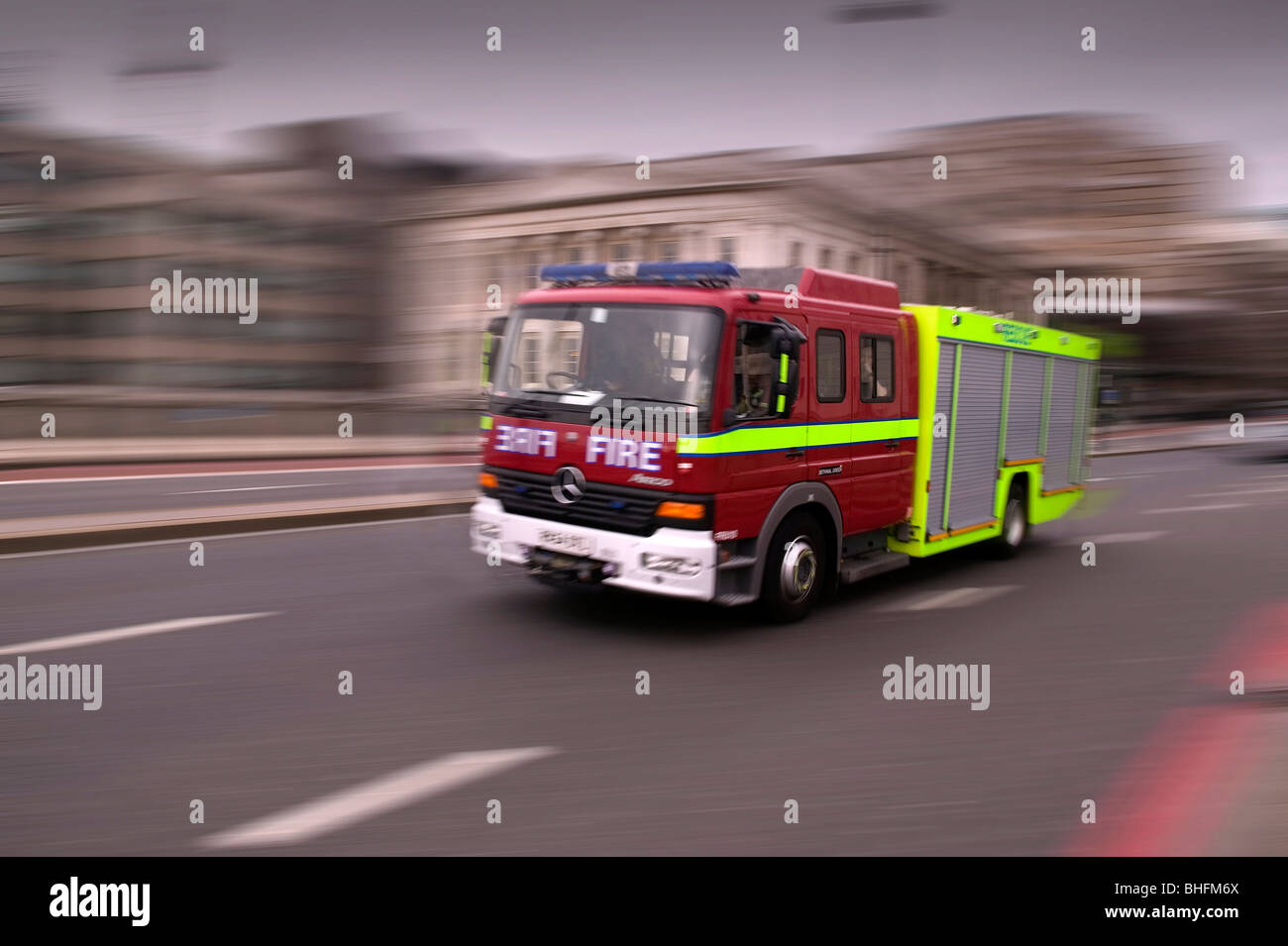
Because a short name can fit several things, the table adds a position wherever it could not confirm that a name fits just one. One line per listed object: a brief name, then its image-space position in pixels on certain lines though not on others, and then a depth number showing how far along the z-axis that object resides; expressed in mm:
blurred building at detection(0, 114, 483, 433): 61562
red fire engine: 7008
